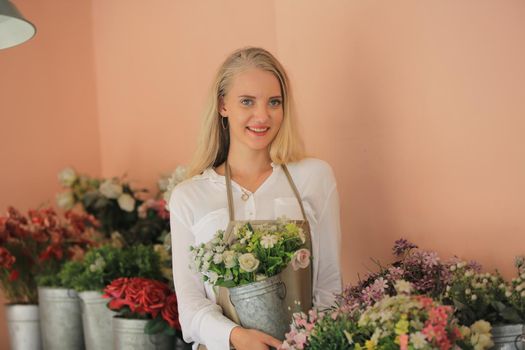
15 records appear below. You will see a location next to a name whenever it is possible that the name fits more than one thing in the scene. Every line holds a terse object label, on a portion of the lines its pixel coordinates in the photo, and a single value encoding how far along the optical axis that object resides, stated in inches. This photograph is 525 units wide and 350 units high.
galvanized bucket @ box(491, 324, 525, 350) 62.5
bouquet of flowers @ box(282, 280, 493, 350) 54.0
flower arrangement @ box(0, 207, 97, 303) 120.1
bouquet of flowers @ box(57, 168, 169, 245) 124.7
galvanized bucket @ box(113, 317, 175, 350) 97.9
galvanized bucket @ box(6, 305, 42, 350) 120.6
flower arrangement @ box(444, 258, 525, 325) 64.4
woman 81.7
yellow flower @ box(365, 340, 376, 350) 56.0
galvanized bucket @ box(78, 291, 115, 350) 107.3
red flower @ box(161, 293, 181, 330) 97.2
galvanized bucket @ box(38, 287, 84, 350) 114.0
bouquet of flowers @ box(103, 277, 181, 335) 97.4
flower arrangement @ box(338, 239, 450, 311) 69.8
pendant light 80.7
